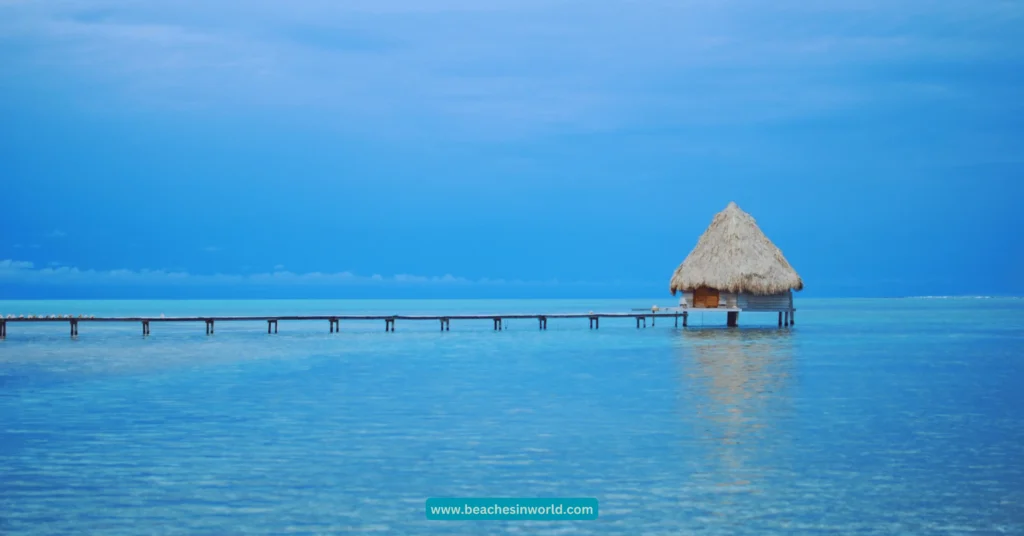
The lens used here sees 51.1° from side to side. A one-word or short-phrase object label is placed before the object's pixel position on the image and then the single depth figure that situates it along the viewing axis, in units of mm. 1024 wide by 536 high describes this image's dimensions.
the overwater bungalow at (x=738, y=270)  45625
